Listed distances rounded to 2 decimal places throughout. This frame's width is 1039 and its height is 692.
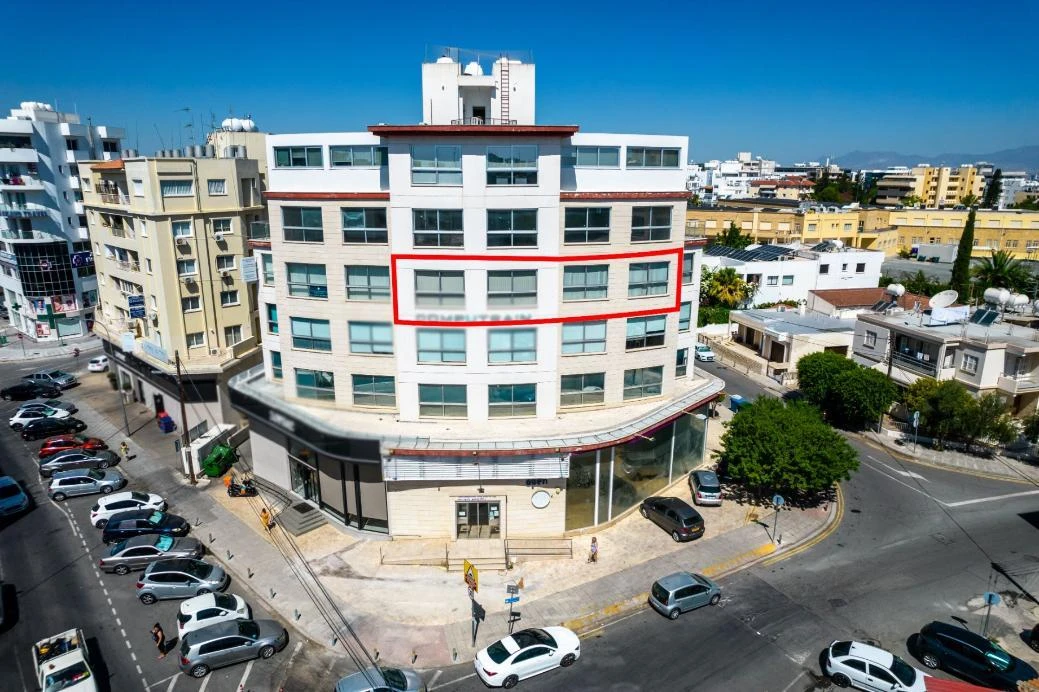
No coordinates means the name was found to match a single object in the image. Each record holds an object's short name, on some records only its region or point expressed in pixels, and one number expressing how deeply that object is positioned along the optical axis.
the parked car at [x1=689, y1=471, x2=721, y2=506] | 36.66
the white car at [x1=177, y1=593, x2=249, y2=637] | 25.81
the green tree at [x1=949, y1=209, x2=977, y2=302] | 80.16
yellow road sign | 25.77
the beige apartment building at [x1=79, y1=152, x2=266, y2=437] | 46.88
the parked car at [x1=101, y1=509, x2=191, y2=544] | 33.25
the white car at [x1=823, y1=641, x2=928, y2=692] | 23.02
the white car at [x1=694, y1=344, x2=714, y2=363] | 65.88
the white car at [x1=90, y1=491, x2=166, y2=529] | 35.09
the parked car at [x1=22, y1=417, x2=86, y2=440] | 47.97
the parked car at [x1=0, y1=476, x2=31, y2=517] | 36.12
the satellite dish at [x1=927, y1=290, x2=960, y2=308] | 53.68
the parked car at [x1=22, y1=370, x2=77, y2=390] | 58.62
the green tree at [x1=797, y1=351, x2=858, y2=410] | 48.88
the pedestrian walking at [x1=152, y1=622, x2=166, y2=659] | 25.27
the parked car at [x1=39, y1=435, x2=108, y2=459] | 44.03
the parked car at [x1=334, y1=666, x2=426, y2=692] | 22.12
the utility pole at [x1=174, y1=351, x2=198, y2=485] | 40.34
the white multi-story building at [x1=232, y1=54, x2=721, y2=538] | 31.23
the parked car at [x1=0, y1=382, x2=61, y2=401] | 56.78
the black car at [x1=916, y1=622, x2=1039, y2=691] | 23.53
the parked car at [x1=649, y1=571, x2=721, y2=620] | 27.30
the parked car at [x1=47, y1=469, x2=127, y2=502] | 38.41
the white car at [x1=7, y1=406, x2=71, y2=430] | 49.06
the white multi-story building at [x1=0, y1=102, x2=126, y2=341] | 72.56
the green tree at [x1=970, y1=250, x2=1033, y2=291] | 73.38
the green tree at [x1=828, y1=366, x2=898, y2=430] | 46.41
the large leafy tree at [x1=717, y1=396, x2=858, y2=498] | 34.19
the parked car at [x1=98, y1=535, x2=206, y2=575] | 30.66
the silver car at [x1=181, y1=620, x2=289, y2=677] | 24.19
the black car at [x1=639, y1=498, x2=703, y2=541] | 32.97
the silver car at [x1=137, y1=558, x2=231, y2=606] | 28.52
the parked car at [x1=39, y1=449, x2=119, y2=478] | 41.19
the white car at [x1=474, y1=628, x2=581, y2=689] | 23.59
